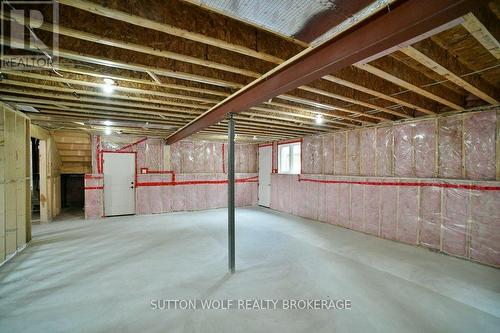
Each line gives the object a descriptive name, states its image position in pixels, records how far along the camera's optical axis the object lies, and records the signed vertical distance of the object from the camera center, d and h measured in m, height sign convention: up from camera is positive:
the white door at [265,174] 7.92 -0.34
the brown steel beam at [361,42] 1.14 +0.78
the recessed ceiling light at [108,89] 2.56 +0.91
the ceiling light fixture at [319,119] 4.17 +0.88
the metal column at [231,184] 3.10 -0.27
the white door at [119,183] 6.41 -0.54
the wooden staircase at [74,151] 6.20 +0.41
